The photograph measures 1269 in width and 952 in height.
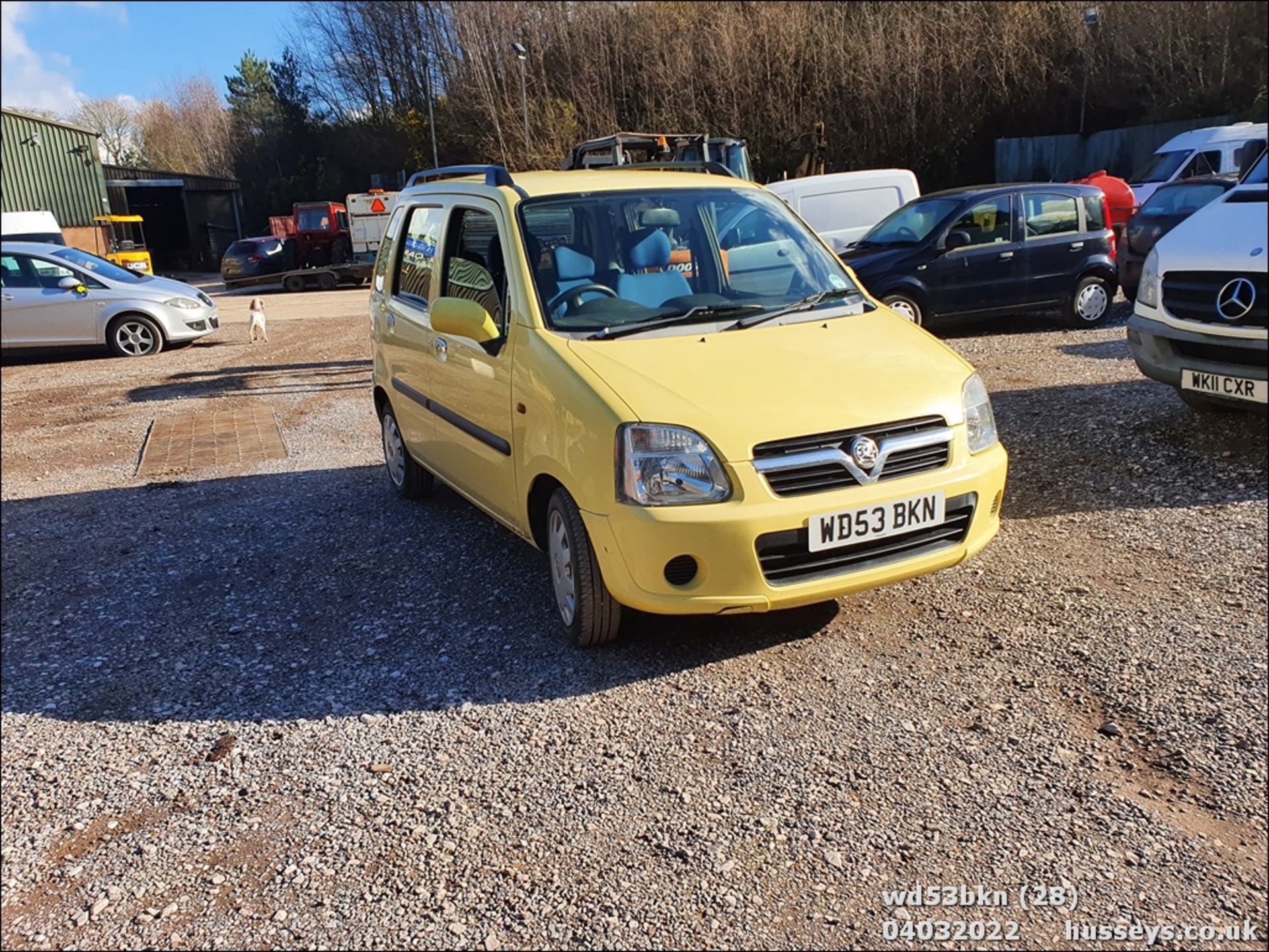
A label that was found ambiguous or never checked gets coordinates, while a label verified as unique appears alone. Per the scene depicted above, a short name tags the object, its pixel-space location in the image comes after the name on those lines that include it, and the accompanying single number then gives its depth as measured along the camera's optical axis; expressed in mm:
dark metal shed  40625
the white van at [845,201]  13688
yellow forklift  21578
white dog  15109
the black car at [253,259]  30031
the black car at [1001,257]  11172
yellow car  3486
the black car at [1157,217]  12102
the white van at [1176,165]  15930
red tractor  31562
